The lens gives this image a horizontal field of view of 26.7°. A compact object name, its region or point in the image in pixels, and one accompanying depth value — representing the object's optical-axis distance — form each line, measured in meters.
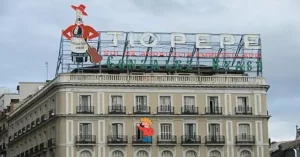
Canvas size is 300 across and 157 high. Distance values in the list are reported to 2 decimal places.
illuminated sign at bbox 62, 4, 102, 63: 76.88
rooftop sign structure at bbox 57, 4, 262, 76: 77.50
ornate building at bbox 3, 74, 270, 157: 74.00
